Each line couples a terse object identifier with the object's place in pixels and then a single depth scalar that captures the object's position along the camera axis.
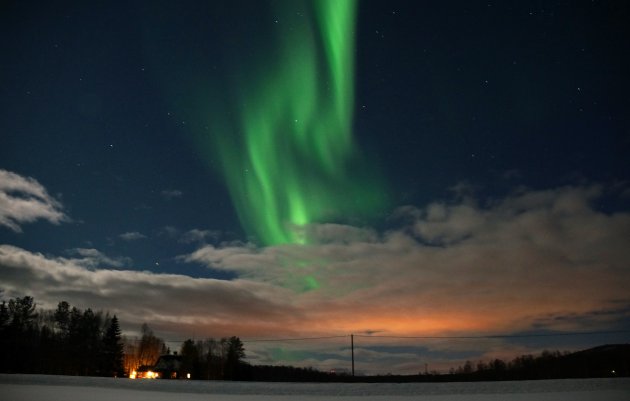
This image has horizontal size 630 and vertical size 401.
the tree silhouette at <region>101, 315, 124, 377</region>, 57.91
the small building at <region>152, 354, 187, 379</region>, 51.59
